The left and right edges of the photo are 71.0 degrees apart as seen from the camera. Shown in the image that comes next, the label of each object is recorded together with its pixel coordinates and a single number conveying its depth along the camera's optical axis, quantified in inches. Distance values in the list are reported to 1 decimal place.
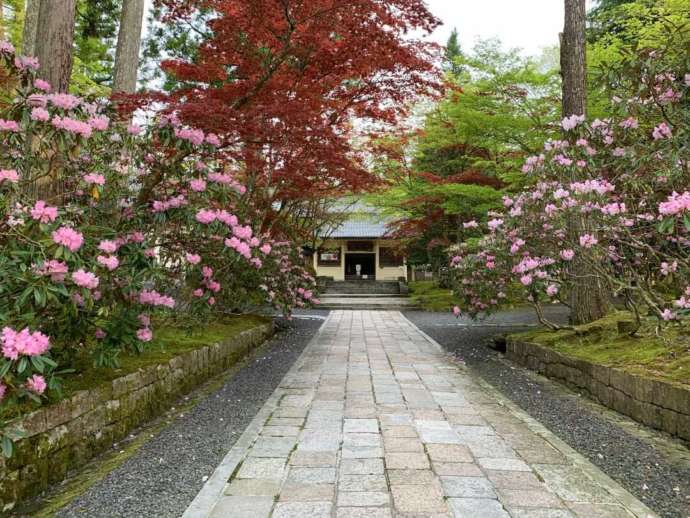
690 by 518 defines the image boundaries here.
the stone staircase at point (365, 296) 637.9
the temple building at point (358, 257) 979.1
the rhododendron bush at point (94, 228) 88.3
